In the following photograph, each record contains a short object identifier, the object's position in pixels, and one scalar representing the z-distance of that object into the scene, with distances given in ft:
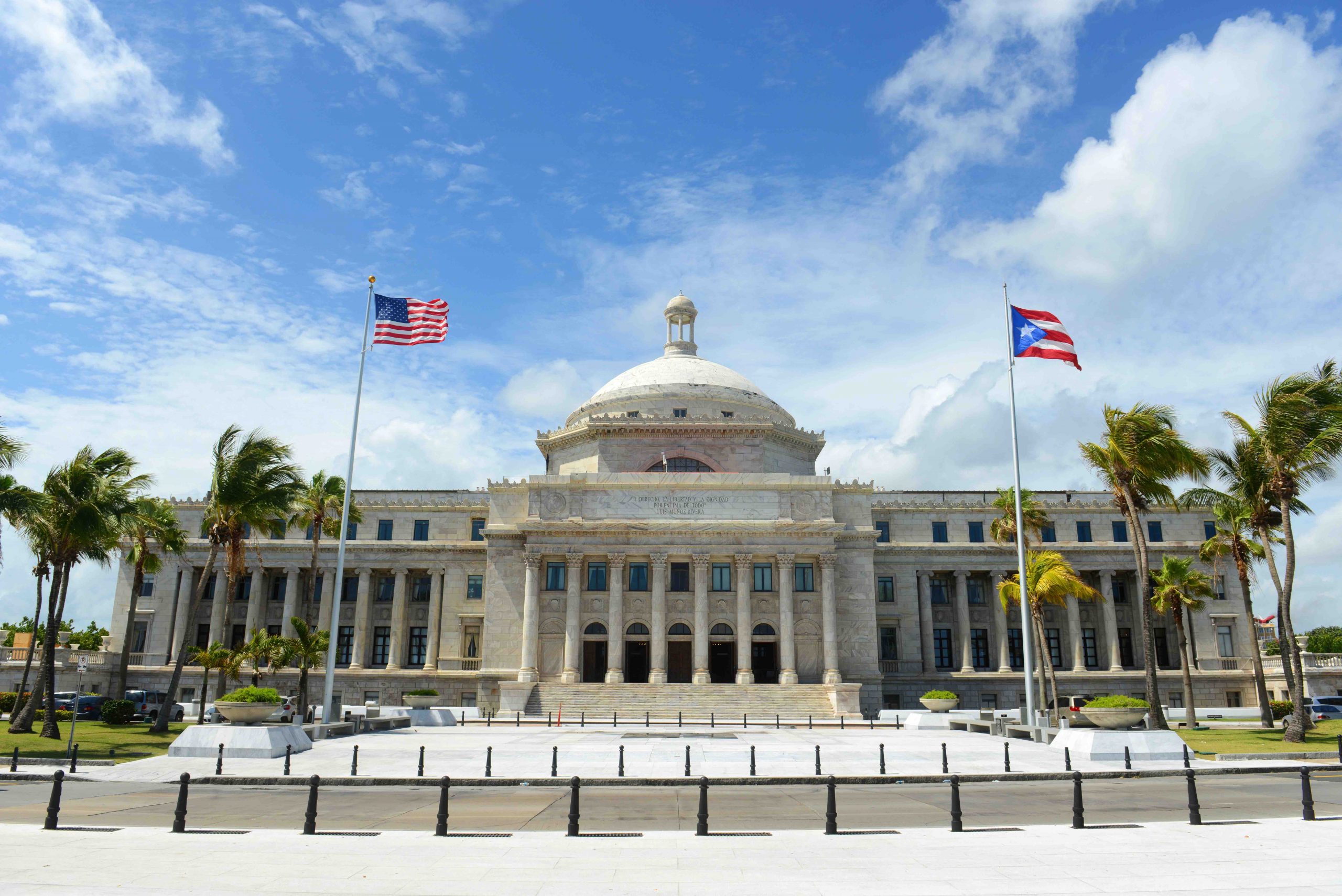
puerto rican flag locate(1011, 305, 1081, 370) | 117.08
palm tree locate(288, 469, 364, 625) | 164.96
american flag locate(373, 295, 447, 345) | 124.16
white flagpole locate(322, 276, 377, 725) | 117.39
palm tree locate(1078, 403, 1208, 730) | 122.42
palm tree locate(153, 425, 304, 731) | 126.31
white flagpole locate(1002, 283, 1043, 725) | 113.50
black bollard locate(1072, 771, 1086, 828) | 50.31
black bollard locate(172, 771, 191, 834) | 49.37
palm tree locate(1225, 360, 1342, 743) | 118.73
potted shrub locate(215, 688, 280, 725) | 98.32
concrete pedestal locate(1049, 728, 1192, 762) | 89.56
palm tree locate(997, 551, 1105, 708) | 141.08
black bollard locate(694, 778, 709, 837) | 49.24
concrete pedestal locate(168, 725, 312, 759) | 91.86
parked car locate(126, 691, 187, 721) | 151.74
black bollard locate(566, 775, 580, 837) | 48.96
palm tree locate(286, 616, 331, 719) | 139.33
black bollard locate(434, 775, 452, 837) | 48.08
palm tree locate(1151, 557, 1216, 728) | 154.71
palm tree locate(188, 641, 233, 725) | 132.26
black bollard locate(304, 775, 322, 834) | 48.80
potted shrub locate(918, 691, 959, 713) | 148.36
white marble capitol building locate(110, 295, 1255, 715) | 197.16
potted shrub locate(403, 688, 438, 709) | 162.61
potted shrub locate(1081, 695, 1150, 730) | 94.94
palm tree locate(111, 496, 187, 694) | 140.15
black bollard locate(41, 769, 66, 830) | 49.16
